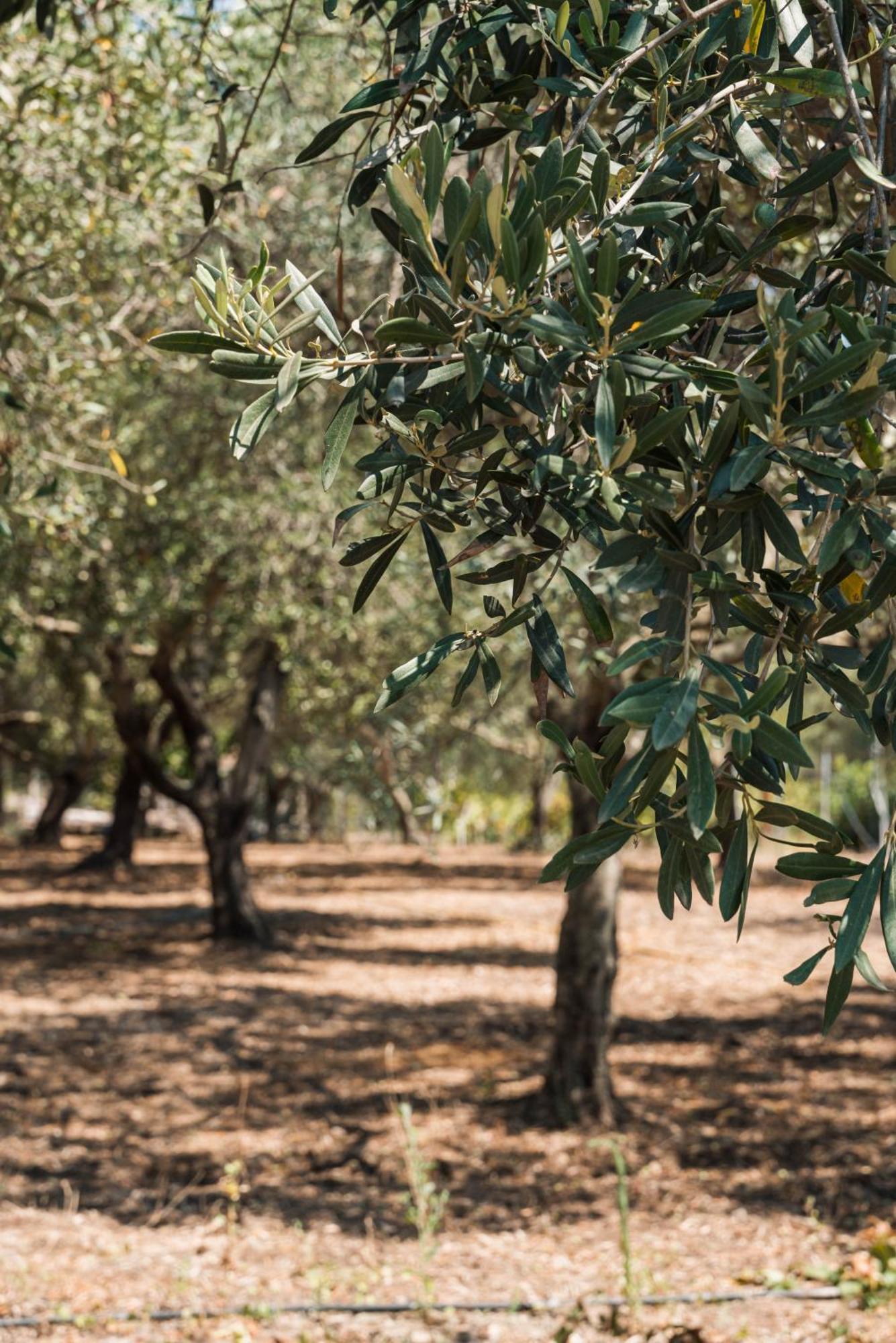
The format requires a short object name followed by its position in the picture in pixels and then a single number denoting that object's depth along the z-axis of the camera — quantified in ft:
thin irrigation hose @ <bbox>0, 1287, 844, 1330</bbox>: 14.14
